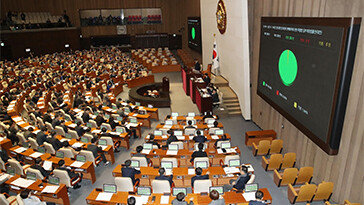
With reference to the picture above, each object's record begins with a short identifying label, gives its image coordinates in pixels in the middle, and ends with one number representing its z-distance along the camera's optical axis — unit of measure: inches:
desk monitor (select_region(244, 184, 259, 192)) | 302.7
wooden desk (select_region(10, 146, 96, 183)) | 383.6
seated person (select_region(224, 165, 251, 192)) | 317.0
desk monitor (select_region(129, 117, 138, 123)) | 532.1
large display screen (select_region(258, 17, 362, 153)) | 279.1
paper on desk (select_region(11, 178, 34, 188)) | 334.6
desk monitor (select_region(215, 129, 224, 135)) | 473.4
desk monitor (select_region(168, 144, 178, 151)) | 419.4
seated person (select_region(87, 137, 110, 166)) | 414.3
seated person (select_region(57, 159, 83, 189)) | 357.4
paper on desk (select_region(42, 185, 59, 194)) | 321.1
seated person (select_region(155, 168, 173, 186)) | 332.8
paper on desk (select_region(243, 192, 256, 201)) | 294.5
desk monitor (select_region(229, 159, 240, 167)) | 360.8
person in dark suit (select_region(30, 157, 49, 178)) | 354.2
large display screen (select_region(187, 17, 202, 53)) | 1116.6
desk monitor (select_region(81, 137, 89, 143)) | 454.6
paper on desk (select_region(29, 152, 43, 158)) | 414.3
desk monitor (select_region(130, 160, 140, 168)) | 373.1
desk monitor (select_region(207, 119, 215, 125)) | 526.0
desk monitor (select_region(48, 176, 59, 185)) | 336.5
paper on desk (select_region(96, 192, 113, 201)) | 301.9
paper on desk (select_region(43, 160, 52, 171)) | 374.3
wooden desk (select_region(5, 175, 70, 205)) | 327.0
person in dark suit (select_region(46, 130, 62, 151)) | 432.1
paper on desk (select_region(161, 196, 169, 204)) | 291.1
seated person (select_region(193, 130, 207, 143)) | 447.5
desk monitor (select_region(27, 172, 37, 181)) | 346.6
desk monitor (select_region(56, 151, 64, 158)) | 404.3
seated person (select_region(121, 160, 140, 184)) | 347.9
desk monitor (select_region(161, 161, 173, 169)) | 364.1
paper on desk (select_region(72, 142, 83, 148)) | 442.4
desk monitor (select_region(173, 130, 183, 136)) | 475.3
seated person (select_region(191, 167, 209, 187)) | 330.0
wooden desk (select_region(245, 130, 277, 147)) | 474.0
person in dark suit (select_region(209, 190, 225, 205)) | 277.0
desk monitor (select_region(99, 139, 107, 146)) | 446.6
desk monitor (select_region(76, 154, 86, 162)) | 392.7
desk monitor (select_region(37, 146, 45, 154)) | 427.6
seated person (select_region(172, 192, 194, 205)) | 280.2
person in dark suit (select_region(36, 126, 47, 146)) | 448.8
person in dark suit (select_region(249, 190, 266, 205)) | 267.7
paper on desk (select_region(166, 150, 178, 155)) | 412.5
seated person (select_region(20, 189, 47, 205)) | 295.2
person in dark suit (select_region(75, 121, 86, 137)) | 489.4
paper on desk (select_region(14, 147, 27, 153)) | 426.8
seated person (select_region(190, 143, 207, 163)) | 388.8
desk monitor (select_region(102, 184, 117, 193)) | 310.1
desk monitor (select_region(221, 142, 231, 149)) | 417.8
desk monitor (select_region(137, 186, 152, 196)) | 299.6
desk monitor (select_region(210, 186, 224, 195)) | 297.6
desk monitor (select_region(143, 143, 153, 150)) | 427.5
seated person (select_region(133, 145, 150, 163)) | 413.8
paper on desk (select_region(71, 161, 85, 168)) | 382.6
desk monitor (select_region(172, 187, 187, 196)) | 295.2
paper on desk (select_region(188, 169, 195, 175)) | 354.9
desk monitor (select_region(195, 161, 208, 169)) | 362.9
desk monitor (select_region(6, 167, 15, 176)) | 373.7
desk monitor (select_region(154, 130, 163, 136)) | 484.4
